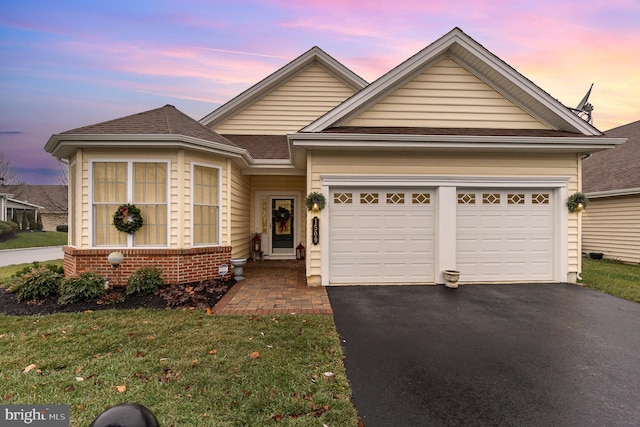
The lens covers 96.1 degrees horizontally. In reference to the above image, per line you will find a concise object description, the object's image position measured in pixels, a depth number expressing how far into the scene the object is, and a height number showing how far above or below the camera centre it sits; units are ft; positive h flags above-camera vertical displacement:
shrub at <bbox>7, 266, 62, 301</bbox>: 18.09 -4.62
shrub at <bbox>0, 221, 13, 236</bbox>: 63.52 -3.41
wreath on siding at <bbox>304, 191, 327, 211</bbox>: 21.36 +1.07
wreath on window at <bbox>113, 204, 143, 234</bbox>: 20.61 -0.38
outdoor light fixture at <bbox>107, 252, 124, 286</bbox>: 19.49 -3.04
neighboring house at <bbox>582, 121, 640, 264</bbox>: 34.30 +1.25
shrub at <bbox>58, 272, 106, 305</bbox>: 17.53 -4.67
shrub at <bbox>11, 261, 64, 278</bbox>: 21.20 -4.50
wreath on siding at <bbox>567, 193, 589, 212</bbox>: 22.03 +1.01
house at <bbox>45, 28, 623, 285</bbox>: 21.07 +2.59
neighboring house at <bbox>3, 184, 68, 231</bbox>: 116.16 +6.14
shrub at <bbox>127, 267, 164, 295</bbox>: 18.98 -4.57
